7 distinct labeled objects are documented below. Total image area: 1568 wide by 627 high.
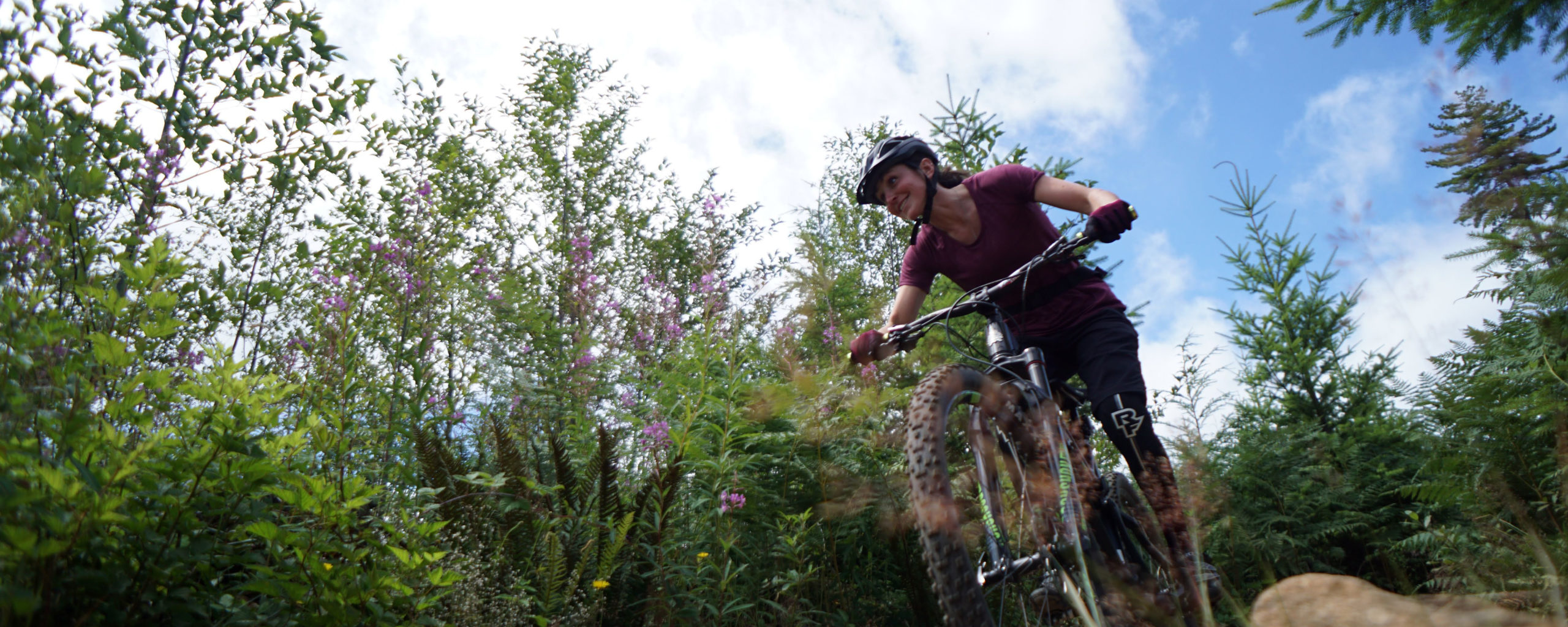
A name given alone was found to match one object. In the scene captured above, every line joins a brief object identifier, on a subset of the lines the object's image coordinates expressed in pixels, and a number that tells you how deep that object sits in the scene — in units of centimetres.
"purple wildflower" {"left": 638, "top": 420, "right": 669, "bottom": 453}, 356
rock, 151
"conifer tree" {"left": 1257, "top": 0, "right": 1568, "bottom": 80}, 459
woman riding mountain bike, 265
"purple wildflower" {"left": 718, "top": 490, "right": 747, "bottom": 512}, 317
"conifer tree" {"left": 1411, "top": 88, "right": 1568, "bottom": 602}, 341
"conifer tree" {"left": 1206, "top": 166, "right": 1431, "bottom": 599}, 539
